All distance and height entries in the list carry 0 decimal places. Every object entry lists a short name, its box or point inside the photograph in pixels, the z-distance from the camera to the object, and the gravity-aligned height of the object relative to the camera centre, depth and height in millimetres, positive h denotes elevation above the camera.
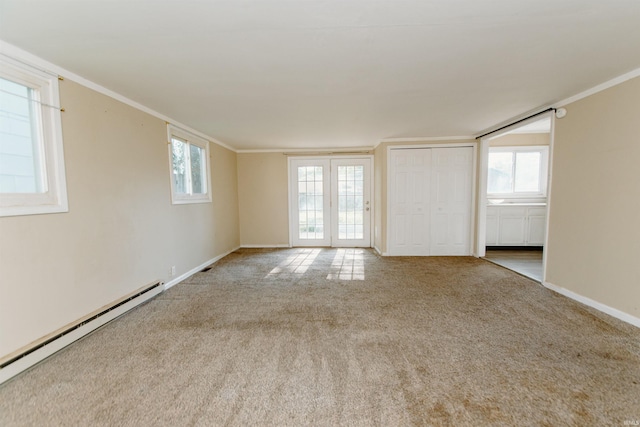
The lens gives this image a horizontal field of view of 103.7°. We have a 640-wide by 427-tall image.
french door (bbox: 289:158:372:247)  5617 -172
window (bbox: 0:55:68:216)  1724 +400
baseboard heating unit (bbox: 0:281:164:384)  1635 -1082
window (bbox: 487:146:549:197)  5301 +457
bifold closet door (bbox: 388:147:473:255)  4703 -139
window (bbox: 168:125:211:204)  3492 +444
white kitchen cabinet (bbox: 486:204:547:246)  5051 -652
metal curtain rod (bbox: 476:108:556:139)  3071 +1008
